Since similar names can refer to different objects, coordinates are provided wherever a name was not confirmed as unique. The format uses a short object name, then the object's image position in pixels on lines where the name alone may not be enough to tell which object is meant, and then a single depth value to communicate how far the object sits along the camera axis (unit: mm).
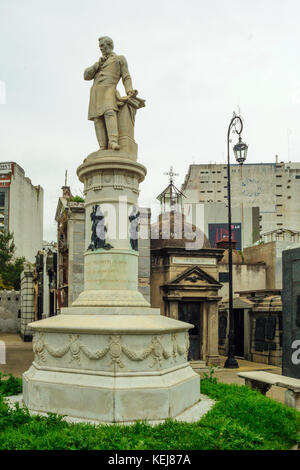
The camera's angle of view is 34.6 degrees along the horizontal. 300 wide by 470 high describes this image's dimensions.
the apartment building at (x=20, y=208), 66750
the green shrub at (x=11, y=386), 10469
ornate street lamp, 18781
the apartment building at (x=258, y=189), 72438
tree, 52406
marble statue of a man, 10719
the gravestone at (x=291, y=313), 13852
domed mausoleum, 20719
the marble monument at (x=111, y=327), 8328
